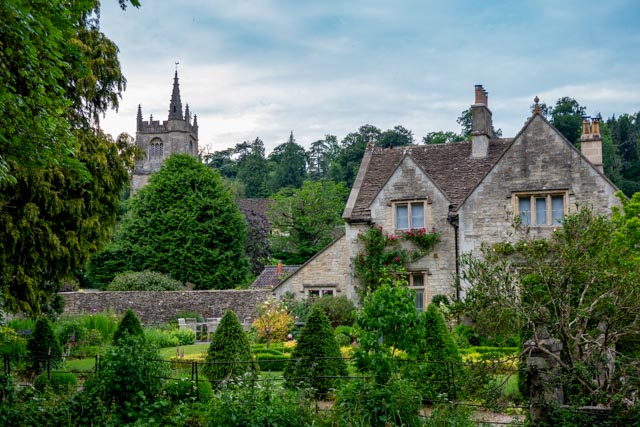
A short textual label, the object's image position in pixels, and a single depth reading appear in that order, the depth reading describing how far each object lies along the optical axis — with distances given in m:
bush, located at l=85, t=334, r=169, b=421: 12.37
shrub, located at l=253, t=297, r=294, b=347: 24.75
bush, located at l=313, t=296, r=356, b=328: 25.69
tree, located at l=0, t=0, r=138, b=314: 11.72
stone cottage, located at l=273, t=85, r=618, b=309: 24.34
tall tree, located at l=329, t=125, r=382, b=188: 79.81
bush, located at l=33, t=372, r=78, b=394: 15.34
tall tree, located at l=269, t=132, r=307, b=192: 88.88
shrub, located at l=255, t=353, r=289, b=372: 19.09
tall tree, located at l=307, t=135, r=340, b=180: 102.31
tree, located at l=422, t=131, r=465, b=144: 74.50
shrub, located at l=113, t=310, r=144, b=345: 18.56
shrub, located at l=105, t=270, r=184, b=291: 37.31
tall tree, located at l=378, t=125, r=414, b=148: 79.64
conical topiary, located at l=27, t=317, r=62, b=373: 19.03
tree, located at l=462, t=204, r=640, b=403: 11.16
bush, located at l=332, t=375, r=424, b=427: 11.04
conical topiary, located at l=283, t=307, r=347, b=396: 15.16
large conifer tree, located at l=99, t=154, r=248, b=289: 43.22
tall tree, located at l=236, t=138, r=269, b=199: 89.44
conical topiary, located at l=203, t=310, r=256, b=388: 16.55
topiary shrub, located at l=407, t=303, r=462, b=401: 14.12
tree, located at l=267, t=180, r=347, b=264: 51.09
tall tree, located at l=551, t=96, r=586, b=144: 69.44
